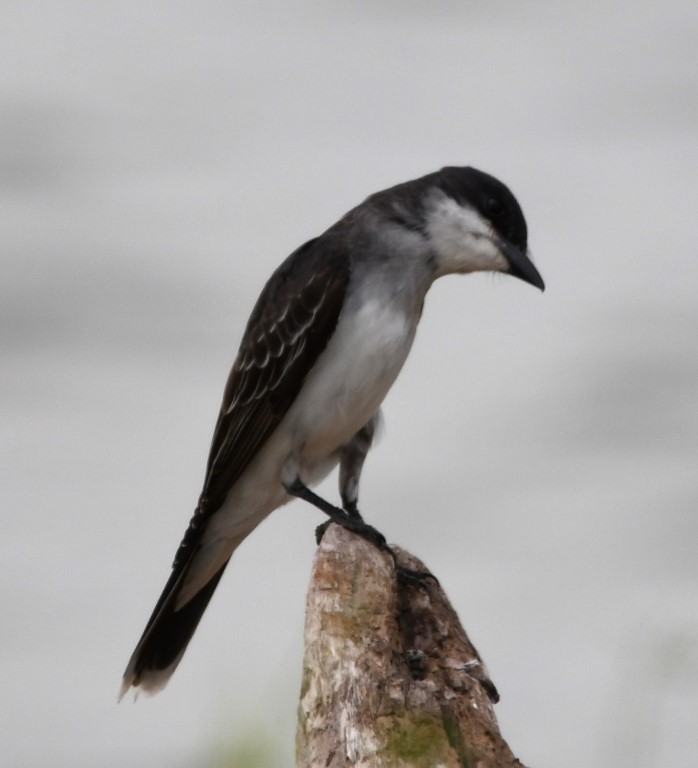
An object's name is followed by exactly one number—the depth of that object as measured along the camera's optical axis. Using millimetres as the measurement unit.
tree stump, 7711
